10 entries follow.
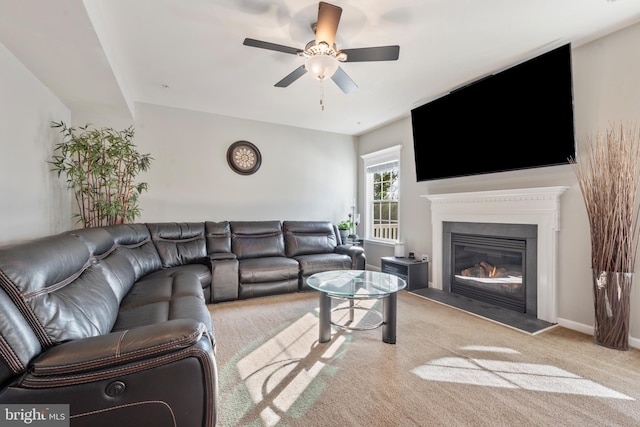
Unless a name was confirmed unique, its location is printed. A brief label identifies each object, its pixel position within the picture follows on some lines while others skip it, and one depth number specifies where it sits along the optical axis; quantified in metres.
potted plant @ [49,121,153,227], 3.15
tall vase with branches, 2.30
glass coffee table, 2.38
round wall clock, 4.65
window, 4.97
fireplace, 2.87
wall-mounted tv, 2.59
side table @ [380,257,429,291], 4.02
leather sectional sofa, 0.98
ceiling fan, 2.02
